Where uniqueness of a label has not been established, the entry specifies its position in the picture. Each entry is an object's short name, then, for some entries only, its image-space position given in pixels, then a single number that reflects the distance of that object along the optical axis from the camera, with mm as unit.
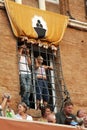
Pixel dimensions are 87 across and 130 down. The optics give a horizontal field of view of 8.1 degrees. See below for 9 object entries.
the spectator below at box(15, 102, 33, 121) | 14211
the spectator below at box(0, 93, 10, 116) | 13744
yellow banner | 16953
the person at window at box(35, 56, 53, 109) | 16484
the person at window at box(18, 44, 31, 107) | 16203
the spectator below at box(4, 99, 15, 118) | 14048
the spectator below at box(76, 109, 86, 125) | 14883
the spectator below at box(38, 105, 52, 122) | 14494
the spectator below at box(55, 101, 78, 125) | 14602
